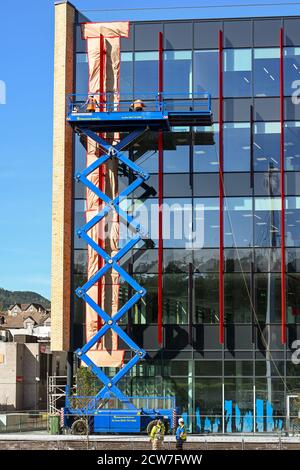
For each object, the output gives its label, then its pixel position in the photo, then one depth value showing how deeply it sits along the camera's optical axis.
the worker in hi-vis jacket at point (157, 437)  33.75
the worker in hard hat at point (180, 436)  34.19
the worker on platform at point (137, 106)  46.25
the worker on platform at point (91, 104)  46.50
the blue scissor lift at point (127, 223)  43.78
